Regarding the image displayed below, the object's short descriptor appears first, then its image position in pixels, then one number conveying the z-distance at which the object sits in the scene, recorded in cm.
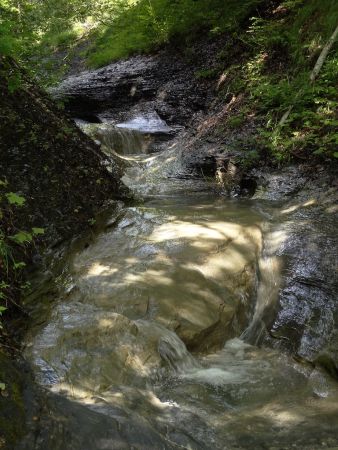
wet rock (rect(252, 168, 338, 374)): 412
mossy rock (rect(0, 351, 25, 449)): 206
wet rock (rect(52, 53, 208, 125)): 1198
